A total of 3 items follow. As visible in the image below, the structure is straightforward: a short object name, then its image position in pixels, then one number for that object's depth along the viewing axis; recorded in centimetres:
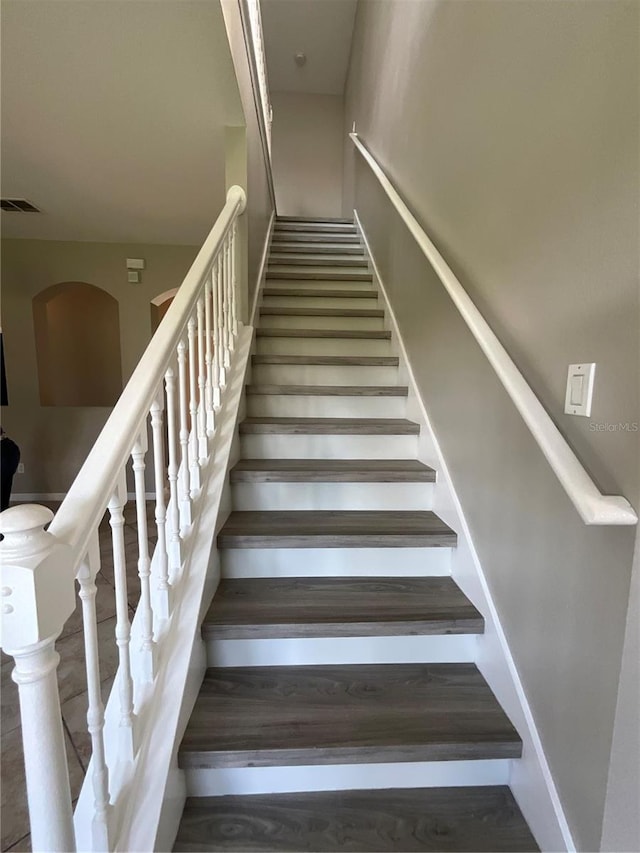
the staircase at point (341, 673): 102
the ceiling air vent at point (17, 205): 316
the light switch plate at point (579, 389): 85
